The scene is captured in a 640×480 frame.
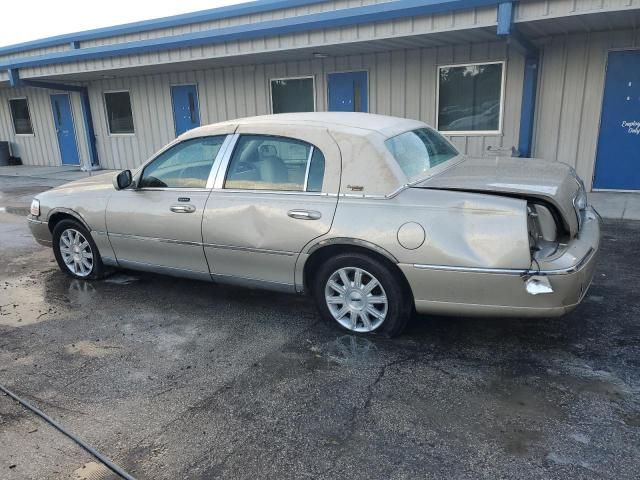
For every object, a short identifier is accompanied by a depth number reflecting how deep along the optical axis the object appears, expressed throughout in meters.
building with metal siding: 7.70
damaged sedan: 3.34
